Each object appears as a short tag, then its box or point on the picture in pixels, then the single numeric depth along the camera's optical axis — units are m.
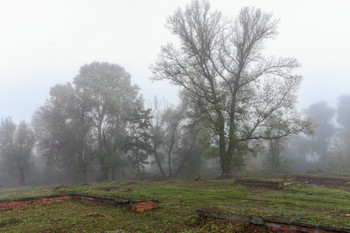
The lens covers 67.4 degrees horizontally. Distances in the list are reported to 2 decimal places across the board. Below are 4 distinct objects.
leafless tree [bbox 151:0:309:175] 21.80
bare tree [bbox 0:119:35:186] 43.19
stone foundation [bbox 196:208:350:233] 5.39
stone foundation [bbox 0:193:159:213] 9.93
